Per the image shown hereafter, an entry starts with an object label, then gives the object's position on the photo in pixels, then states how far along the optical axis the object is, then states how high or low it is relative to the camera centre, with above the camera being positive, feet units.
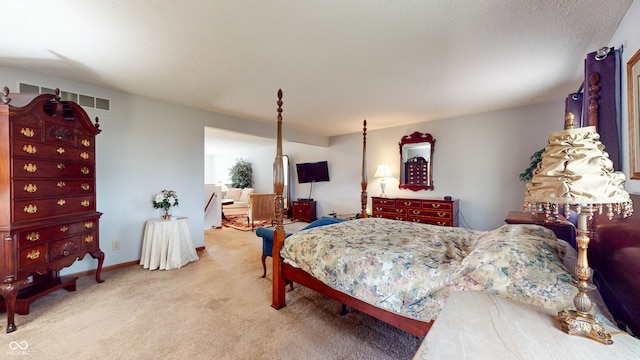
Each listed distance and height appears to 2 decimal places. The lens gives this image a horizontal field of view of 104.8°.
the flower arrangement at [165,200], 11.79 -0.97
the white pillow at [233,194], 26.50 -1.51
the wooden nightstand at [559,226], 7.85 -1.54
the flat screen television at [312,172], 21.70 +0.73
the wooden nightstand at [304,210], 21.93 -2.75
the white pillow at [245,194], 25.74 -1.48
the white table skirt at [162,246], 11.10 -3.00
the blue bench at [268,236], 9.36 -2.14
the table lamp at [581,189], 2.41 -0.10
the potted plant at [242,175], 27.99 +0.58
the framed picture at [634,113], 4.56 +1.23
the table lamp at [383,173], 17.48 +0.46
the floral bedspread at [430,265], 3.86 -1.70
